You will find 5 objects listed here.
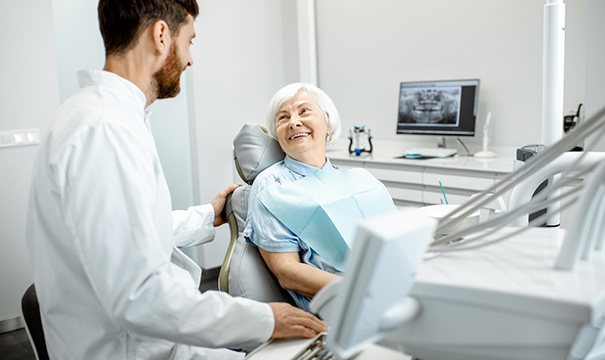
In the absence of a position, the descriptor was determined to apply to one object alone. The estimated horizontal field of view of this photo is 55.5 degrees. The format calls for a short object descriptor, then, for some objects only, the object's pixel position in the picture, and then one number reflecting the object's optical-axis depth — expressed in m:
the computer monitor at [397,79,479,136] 3.86
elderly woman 1.74
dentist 1.11
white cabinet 3.44
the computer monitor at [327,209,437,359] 0.59
